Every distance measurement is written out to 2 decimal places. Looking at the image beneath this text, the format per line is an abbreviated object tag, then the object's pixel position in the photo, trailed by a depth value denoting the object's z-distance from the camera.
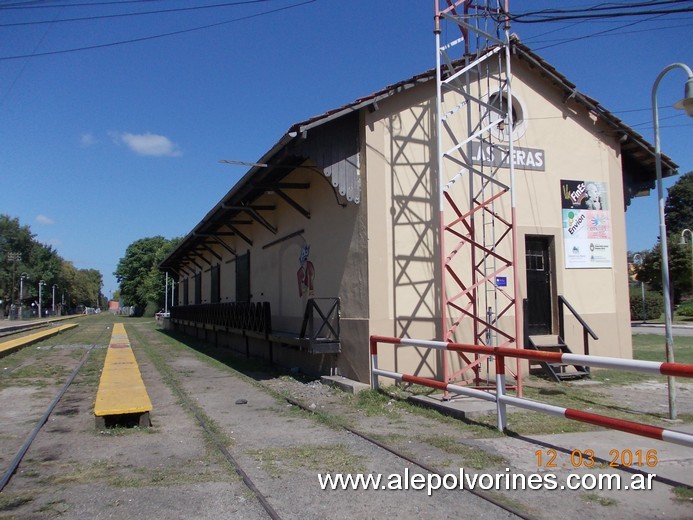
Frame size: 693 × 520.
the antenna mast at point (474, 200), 9.72
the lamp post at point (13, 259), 89.50
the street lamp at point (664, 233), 7.24
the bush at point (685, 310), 45.60
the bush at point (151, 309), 88.44
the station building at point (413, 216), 10.56
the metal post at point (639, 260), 37.55
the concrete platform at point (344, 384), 9.91
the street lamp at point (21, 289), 83.99
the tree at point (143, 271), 89.12
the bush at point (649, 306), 42.28
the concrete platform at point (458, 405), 7.80
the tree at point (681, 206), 67.19
